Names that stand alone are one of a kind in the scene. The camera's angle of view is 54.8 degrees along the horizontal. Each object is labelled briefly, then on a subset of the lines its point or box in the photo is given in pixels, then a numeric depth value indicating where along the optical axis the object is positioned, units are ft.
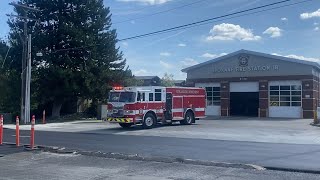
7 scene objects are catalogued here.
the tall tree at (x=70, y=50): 95.03
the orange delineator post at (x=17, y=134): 39.18
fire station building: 101.38
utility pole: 81.56
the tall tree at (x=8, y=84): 99.63
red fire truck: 60.70
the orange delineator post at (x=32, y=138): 36.59
